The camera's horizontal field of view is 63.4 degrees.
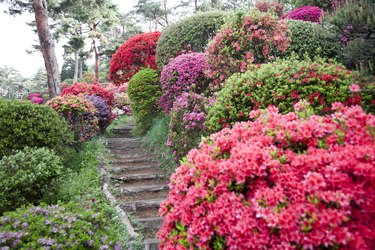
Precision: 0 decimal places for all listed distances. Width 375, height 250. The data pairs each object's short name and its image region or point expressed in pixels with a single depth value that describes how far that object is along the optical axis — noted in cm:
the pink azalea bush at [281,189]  168
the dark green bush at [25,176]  444
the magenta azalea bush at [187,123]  547
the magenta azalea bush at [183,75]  717
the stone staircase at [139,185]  480
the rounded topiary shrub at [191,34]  867
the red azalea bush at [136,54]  1191
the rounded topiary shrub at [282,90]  376
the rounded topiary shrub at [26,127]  572
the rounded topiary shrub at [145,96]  930
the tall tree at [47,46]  1041
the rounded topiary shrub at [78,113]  758
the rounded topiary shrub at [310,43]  616
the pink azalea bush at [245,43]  564
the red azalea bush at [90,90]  1059
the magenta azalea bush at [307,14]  995
